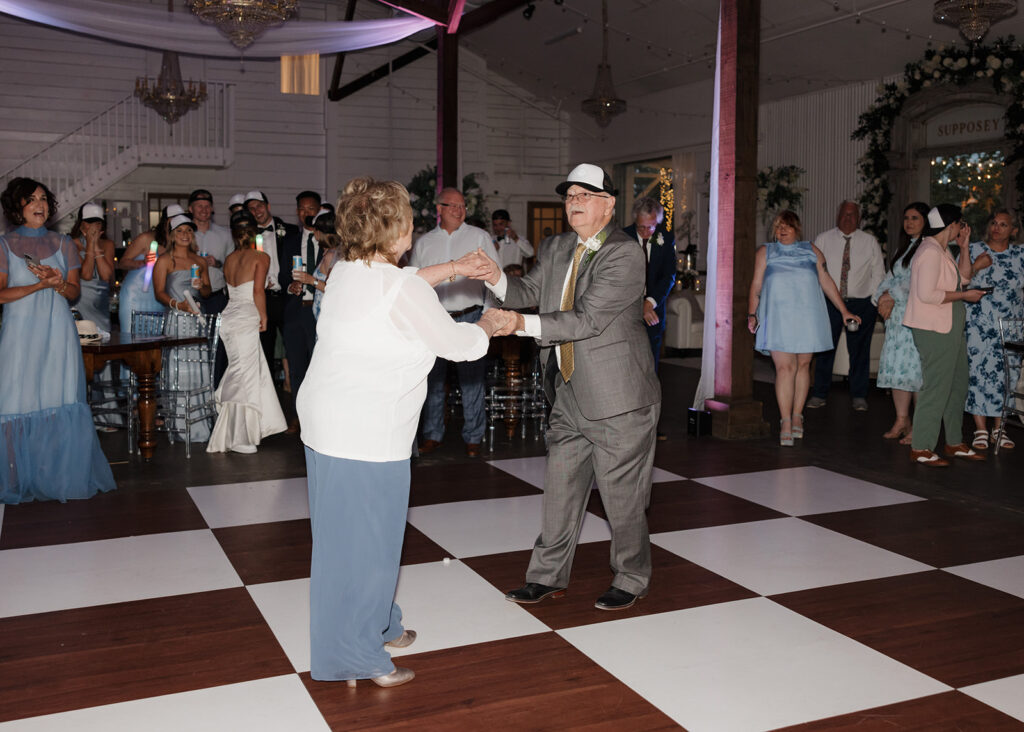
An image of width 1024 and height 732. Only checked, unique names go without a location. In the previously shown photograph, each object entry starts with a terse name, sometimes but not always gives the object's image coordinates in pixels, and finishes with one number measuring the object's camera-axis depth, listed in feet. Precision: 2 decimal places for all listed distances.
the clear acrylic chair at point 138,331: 19.86
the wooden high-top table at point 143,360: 17.58
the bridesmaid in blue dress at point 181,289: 20.79
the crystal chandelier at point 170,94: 35.94
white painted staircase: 45.42
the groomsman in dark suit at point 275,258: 23.24
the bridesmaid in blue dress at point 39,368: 15.30
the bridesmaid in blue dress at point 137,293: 22.09
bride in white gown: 19.93
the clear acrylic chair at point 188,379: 19.75
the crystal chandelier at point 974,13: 24.82
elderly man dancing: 10.36
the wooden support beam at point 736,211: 20.89
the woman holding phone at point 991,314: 20.52
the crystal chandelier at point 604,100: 38.45
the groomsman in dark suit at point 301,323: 21.43
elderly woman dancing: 8.10
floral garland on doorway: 32.81
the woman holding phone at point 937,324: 17.76
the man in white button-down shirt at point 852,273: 26.78
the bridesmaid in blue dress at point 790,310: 20.29
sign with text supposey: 35.50
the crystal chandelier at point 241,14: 25.54
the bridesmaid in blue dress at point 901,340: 20.47
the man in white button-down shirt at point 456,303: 18.84
